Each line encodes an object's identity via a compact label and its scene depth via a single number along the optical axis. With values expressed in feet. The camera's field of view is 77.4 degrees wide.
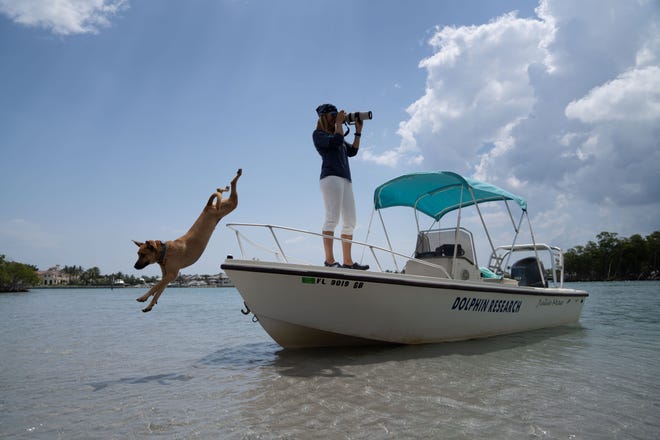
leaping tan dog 13.94
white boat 18.06
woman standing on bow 18.72
